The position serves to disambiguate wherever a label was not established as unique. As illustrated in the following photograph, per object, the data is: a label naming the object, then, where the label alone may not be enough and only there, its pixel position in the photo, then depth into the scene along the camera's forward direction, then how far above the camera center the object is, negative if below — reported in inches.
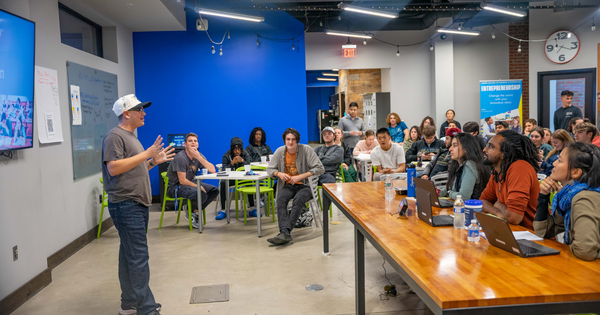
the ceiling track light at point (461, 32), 336.5 +71.0
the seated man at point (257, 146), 275.9 -11.8
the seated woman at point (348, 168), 261.9 -26.6
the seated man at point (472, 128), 238.7 -3.9
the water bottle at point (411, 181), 126.3 -17.1
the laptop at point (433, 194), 105.0 -18.1
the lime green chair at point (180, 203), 218.5 -37.6
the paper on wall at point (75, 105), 194.5 +13.2
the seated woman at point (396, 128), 341.1 -3.6
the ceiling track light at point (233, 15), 263.3 +71.1
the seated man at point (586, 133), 180.4 -6.6
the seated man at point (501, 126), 266.7 -3.7
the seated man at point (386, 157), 227.9 -17.9
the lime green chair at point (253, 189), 222.8 -32.5
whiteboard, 197.0 +8.2
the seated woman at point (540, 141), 222.3 -11.6
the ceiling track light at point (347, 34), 330.3 +71.3
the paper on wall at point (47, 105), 163.2 +11.5
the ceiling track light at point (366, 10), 271.6 +74.1
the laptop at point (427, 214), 96.0 -21.1
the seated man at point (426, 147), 237.6 -14.0
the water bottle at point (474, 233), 81.4 -21.2
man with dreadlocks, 98.3 -13.7
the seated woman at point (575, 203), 69.5 -15.0
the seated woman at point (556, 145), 181.2 -11.6
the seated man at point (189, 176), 218.4 -23.4
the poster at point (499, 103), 375.9 +15.1
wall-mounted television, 117.2 +15.8
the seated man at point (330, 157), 233.5 -17.4
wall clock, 359.3 +60.3
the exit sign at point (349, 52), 385.7 +65.3
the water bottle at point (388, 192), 128.0 -20.3
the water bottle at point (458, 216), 92.1 -20.2
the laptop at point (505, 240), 72.3 -21.1
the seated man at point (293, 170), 201.6 -20.8
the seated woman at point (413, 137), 295.6 -9.9
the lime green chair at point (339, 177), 237.1 -30.8
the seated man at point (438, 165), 164.1 -16.5
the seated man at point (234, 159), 251.9 -18.0
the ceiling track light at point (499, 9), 290.8 +76.9
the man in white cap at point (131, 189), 109.7 -14.9
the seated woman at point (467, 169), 125.0 -14.2
